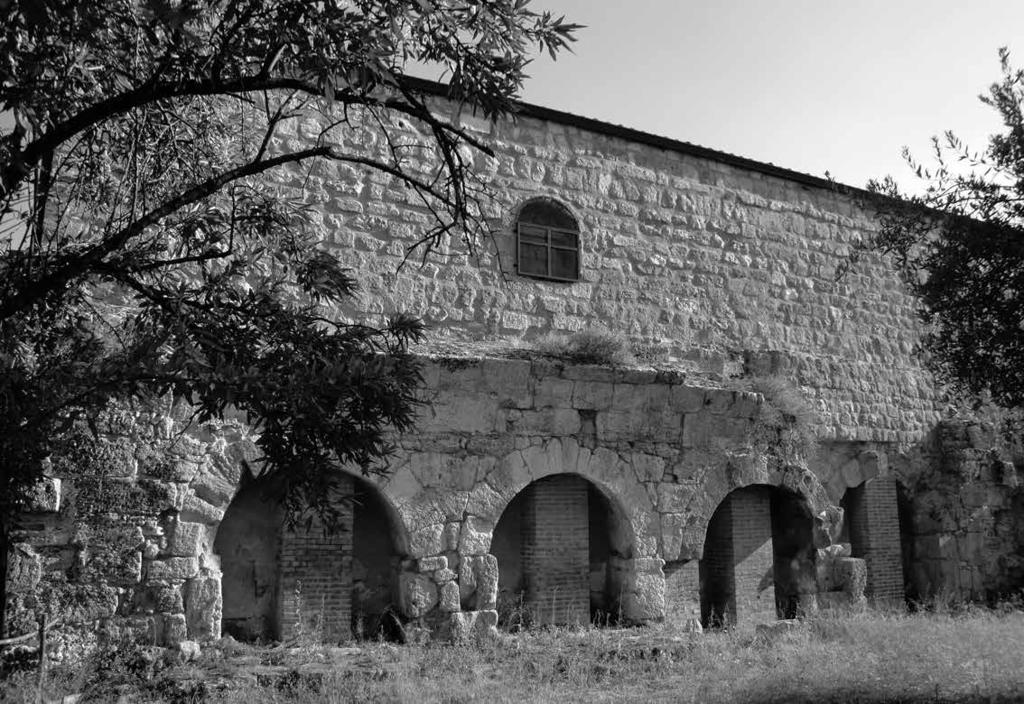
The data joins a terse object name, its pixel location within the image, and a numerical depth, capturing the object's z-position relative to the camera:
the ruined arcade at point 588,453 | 7.77
